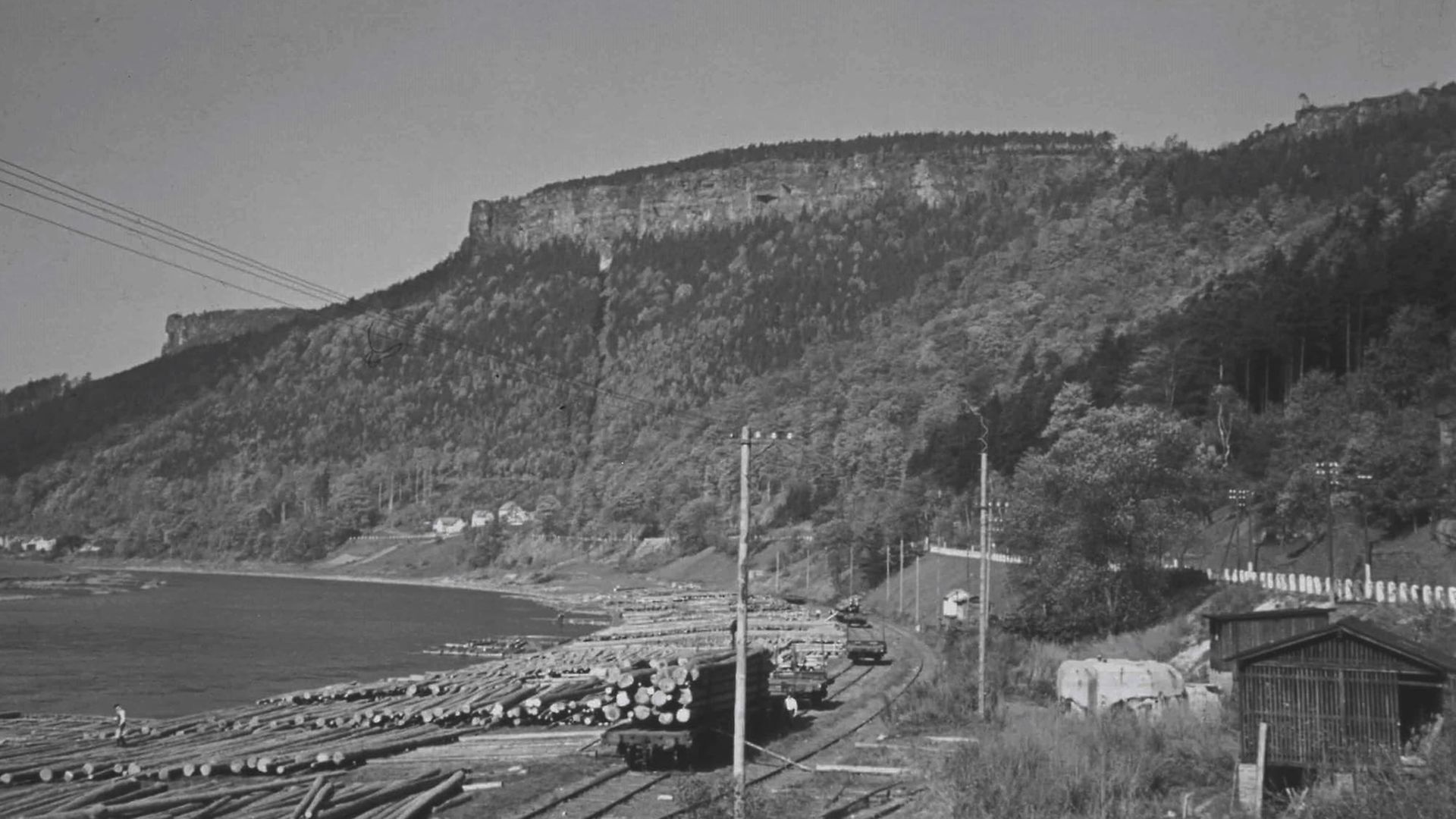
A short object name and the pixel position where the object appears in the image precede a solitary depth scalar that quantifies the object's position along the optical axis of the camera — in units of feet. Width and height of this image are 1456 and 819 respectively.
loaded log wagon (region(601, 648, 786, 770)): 92.12
